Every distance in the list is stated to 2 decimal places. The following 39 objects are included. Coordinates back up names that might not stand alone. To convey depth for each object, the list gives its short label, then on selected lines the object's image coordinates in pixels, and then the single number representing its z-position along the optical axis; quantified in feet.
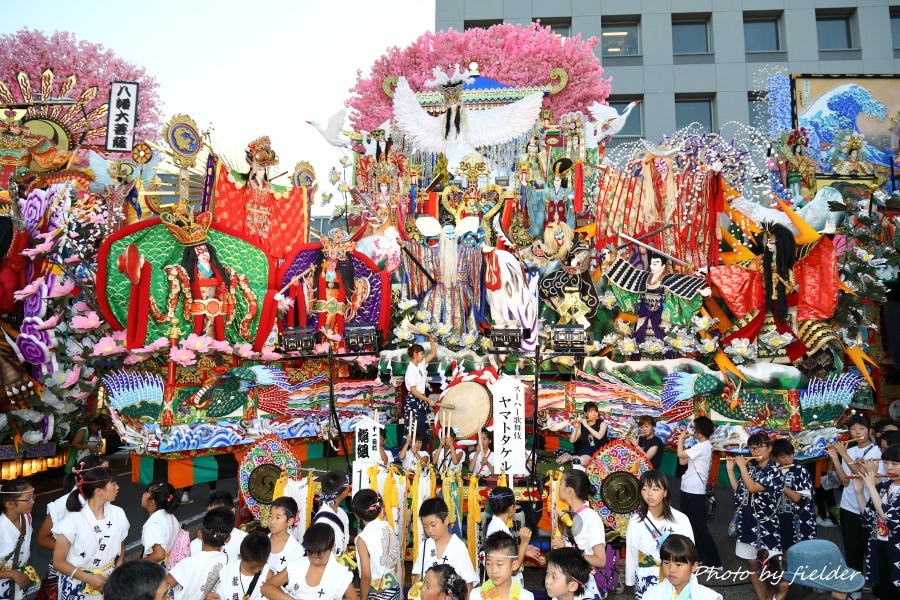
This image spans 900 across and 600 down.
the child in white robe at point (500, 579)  11.93
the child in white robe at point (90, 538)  14.51
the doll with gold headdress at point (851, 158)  42.60
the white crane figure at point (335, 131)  53.42
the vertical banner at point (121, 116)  38.42
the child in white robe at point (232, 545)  14.16
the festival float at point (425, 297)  30.48
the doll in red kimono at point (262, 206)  37.24
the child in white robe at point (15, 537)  15.11
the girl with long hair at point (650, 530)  14.06
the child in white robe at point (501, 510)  15.87
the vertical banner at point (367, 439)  22.00
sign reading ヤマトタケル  21.42
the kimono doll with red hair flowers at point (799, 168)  41.88
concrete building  69.41
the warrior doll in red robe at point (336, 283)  32.58
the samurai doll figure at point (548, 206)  37.47
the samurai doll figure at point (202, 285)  31.73
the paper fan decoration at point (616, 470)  20.45
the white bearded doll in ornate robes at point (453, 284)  33.53
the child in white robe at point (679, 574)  11.17
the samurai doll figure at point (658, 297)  32.78
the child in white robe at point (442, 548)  14.46
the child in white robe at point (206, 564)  13.33
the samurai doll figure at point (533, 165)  37.99
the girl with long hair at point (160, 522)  16.05
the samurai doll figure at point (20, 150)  37.63
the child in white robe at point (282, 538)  13.79
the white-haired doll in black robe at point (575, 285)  32.50
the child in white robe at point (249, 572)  13.03
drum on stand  25.94
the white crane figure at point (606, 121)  49.41
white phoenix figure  43.32
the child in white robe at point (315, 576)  12.73
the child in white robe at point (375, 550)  15.11
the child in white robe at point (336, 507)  16.60
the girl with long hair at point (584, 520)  14.94
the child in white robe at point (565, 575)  11.46
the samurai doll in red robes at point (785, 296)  31.94
